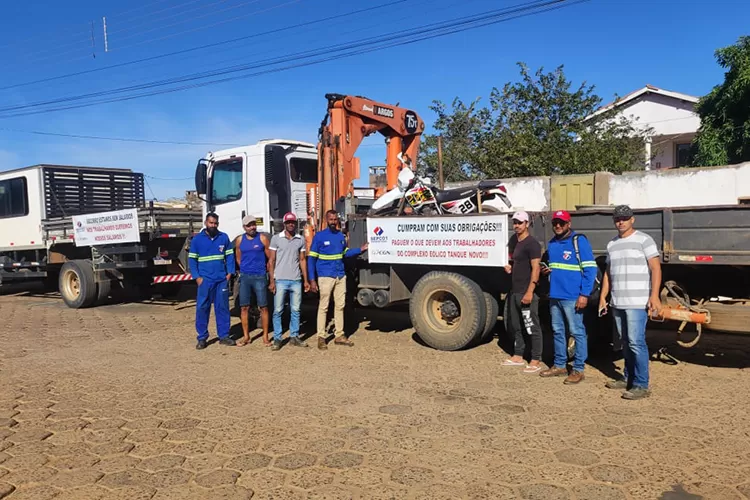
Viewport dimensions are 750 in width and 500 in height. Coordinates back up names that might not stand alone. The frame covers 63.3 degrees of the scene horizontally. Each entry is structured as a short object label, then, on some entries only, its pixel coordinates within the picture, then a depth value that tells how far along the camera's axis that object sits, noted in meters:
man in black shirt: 5.97
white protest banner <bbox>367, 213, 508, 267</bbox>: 6.53
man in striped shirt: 5.11
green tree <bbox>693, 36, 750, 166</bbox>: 16.62
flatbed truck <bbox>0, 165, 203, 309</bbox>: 11.52
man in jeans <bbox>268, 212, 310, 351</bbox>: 7.53
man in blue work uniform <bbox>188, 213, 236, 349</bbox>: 7.74
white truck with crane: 5.60
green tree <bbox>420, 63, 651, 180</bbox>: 16.23
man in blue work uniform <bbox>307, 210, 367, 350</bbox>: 7.47
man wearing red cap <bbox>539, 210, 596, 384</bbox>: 5.58
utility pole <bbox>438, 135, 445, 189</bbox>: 8.24
